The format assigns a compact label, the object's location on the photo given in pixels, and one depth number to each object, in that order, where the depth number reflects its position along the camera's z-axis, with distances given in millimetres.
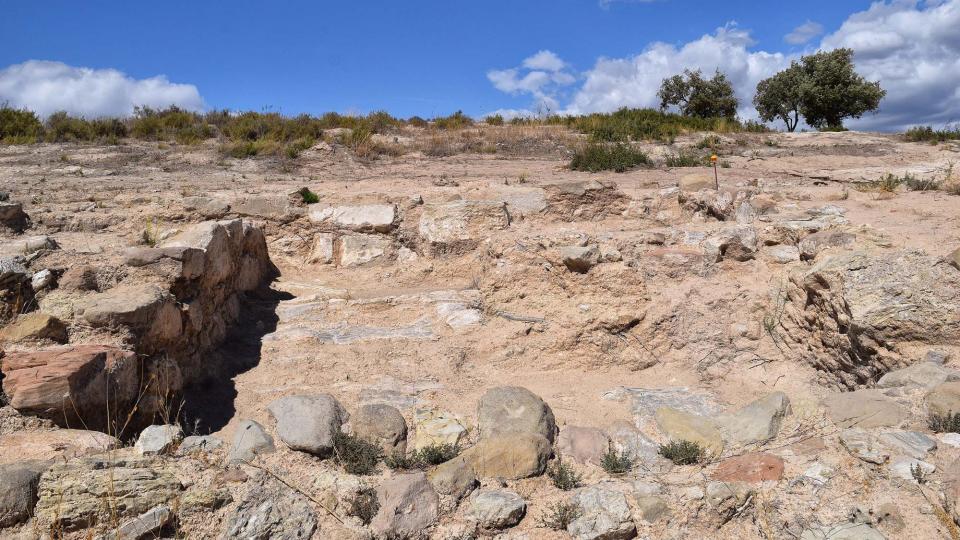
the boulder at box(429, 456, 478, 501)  3314
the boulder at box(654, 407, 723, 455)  3895
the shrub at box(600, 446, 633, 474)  3664
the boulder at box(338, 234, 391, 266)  7492
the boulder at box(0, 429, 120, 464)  2994
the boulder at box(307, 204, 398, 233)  7594
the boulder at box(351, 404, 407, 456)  3846
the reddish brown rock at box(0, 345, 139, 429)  3336
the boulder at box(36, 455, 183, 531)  2686
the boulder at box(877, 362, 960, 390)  3775
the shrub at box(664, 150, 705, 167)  10242
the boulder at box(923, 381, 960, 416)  3412
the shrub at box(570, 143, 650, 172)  10078
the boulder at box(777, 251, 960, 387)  4344
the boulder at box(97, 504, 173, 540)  2654
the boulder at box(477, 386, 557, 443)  4090
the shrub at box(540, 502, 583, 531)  3094
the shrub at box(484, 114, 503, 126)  16475
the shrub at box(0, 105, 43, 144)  12162
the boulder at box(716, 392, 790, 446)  3811
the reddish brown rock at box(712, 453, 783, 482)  3180
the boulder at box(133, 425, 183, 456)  3227
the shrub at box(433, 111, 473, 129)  15758
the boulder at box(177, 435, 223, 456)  3330
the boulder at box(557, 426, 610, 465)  3920
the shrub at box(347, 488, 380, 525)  3068
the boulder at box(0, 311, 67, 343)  3660
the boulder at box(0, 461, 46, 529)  2590
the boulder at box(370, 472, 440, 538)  3027
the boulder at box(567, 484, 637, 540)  3008
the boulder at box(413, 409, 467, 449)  3982
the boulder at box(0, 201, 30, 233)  6062
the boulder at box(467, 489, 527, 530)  3107
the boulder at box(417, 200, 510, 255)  7309
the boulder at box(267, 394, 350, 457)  3621
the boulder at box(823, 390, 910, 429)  3467
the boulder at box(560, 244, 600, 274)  6137
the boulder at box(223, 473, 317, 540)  2857
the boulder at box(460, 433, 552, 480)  3533
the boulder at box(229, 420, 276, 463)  3348
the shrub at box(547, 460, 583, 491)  3433
